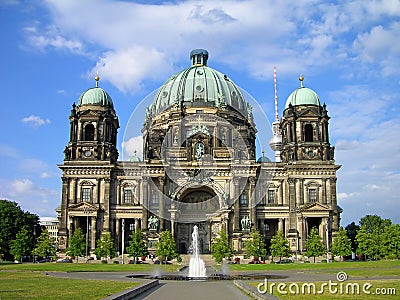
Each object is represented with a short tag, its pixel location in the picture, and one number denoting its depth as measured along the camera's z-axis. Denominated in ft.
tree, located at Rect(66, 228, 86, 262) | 240.12
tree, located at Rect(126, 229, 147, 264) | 236.22
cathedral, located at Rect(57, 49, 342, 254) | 265.34
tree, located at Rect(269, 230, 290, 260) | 239.91
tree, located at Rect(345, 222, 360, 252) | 304.22
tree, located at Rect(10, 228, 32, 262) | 253.44
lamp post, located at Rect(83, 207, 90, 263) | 261.65
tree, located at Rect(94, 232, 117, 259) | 237.04
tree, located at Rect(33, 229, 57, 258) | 244.22
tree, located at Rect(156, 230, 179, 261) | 227.81
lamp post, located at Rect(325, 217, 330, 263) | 247.79
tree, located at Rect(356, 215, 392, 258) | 246.88
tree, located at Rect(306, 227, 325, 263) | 241.14
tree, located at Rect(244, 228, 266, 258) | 236.43
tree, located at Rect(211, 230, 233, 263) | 220.43
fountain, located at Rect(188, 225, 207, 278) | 141.21
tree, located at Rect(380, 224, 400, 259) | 238.89
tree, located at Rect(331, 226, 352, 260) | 243.40
